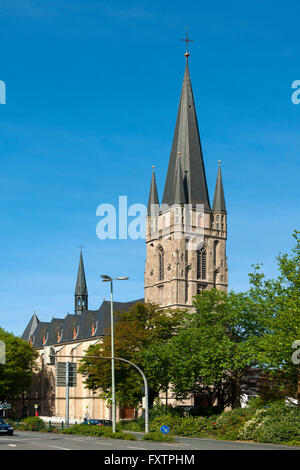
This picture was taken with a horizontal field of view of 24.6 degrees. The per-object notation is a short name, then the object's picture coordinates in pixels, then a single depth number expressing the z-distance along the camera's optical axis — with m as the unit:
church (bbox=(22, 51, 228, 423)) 97.25
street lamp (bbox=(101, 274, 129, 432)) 38.55
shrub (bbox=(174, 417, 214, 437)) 45.69
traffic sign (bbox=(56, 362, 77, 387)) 41.97
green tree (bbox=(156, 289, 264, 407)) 51.38
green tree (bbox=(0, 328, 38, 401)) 93.19
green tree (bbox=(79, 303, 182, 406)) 61.91
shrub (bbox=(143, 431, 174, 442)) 33.59
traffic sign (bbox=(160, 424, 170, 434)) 32.25
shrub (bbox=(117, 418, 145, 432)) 56.98
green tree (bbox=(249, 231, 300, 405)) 37.66
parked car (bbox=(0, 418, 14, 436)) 42.56
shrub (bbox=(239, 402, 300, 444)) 35.41
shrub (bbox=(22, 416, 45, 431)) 51.64
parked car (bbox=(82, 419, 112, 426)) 66.34
